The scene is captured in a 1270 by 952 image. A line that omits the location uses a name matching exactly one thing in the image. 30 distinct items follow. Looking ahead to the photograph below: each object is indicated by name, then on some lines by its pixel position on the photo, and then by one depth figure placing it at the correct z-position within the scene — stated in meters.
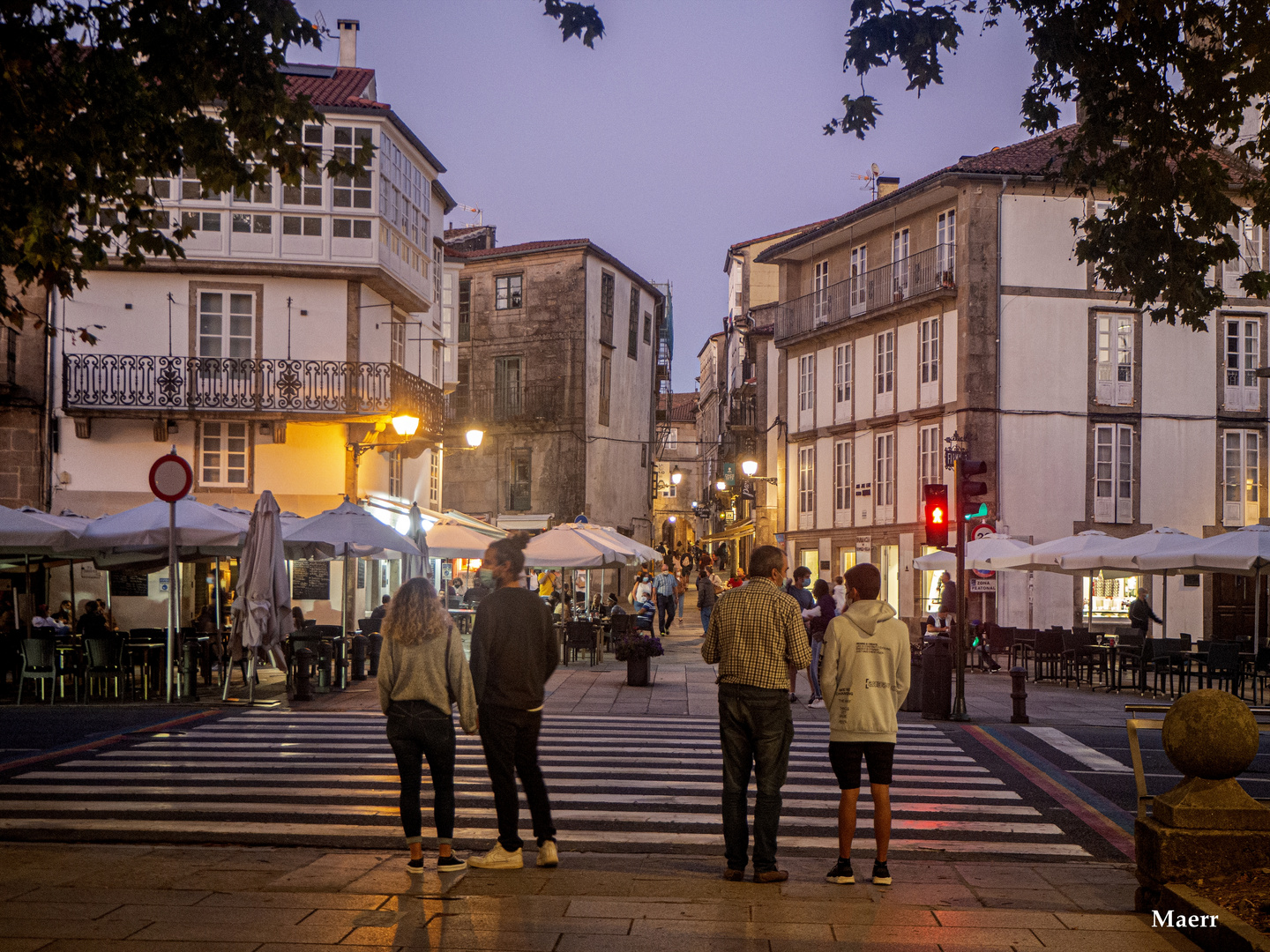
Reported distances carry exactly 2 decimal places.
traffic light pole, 15.94
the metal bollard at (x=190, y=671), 17.67
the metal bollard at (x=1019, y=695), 16.11
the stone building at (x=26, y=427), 27.88
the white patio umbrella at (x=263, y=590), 16.61
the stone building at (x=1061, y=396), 33.09
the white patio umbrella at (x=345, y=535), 18.95
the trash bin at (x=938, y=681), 16.38
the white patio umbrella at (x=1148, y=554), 20.80
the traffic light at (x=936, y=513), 16.59
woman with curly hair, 7.20
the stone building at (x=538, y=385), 48.09
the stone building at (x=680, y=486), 104.31
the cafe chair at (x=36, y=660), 16.91
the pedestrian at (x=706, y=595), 30.75
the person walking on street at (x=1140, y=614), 23.89
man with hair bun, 7.27
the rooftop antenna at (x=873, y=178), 49.25
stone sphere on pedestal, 6.51
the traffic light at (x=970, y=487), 16.38
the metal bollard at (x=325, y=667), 19.14
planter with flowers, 19.80
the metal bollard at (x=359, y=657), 21.03
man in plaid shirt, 7.12
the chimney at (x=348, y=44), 34.34
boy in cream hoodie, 7.25
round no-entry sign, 15.88
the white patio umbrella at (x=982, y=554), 24.97
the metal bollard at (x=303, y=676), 17.80
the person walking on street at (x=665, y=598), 36.97
